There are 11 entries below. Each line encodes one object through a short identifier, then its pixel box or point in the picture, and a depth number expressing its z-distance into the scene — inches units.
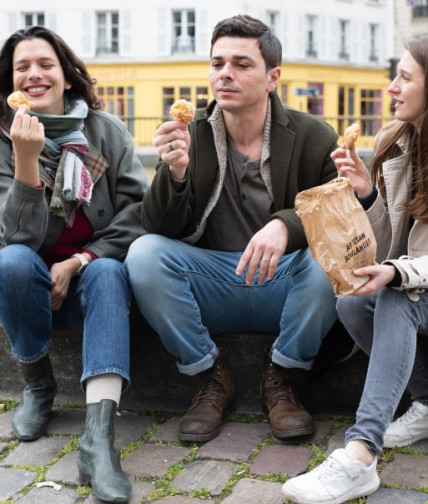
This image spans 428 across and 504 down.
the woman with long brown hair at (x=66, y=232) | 112.0
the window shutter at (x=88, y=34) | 1408.7
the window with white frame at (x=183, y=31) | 1398.9
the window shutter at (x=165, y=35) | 1398.9
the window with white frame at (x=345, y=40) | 1486.2
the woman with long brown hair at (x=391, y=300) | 99.7
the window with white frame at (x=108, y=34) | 1419.8
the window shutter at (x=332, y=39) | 1453.0
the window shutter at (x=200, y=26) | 1392.7
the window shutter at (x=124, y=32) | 1408.7
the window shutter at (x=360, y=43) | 1485.0
